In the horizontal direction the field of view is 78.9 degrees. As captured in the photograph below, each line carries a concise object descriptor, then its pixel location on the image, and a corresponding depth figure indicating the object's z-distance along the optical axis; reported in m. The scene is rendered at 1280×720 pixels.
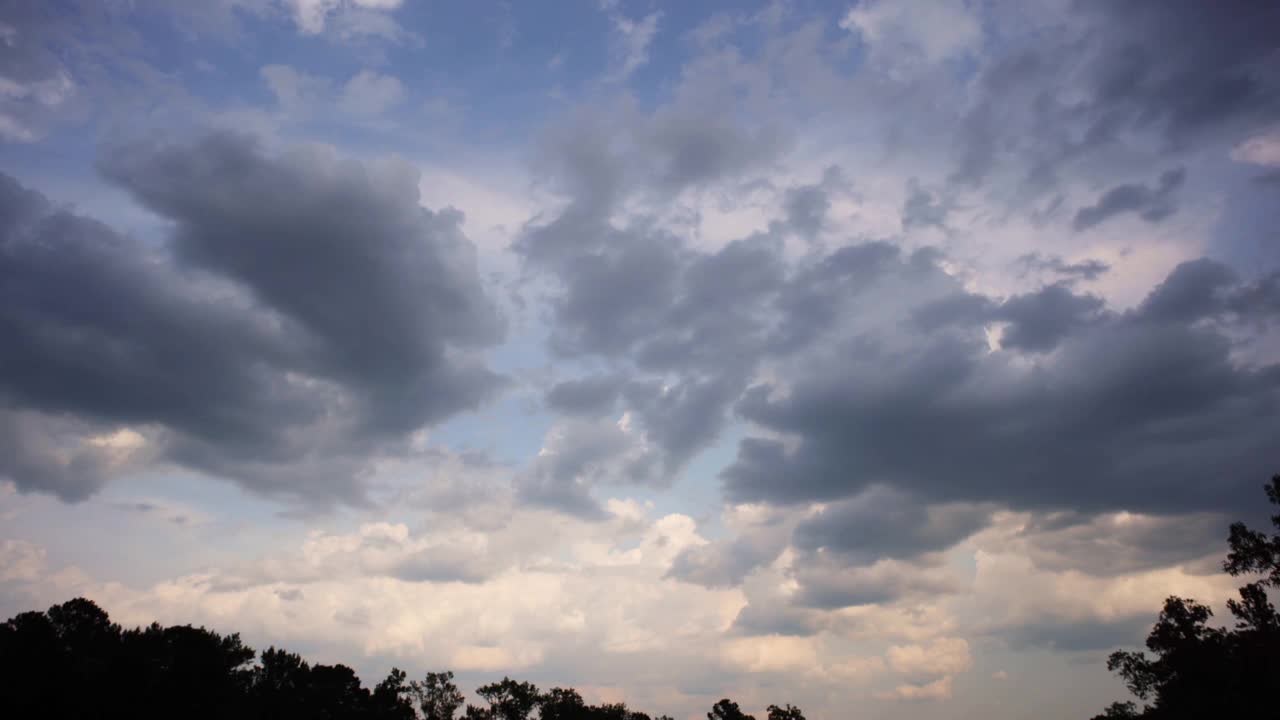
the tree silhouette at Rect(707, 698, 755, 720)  169.38
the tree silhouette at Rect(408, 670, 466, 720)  141.00
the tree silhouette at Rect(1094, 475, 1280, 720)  66.50
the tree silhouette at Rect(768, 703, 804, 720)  164.75
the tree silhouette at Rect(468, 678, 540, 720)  150.00
